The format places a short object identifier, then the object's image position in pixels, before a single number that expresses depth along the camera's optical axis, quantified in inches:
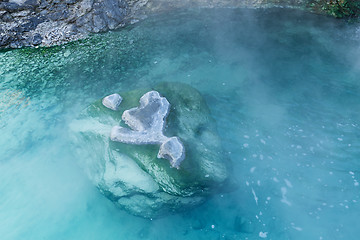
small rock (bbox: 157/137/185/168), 158.9
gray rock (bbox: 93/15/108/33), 300.5
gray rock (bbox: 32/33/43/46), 287.1
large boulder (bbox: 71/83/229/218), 157.2
